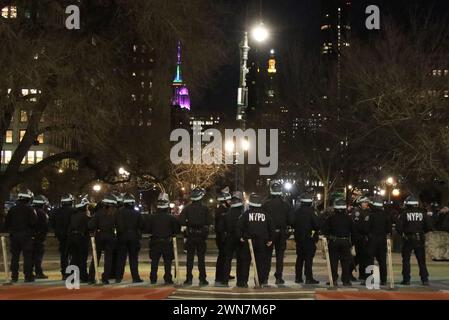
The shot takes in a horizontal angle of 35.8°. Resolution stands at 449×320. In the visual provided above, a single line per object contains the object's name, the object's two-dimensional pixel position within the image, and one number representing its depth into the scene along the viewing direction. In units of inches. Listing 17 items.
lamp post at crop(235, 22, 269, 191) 791.3
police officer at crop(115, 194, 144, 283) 613.9
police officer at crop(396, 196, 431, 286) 618.5
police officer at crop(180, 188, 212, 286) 612.4
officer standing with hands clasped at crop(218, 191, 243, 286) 614.2
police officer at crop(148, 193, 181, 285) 609.0
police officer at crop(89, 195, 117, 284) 616.7
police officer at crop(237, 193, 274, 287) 591.8
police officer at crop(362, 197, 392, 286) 620.4
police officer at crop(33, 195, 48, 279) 644.7
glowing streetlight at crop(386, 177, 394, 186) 1641.5
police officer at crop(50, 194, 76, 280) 659.4
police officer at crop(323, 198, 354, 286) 609.9
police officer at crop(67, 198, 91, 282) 631.8
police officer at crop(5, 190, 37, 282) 613.0
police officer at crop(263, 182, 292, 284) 628.4
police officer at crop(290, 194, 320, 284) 626.5
